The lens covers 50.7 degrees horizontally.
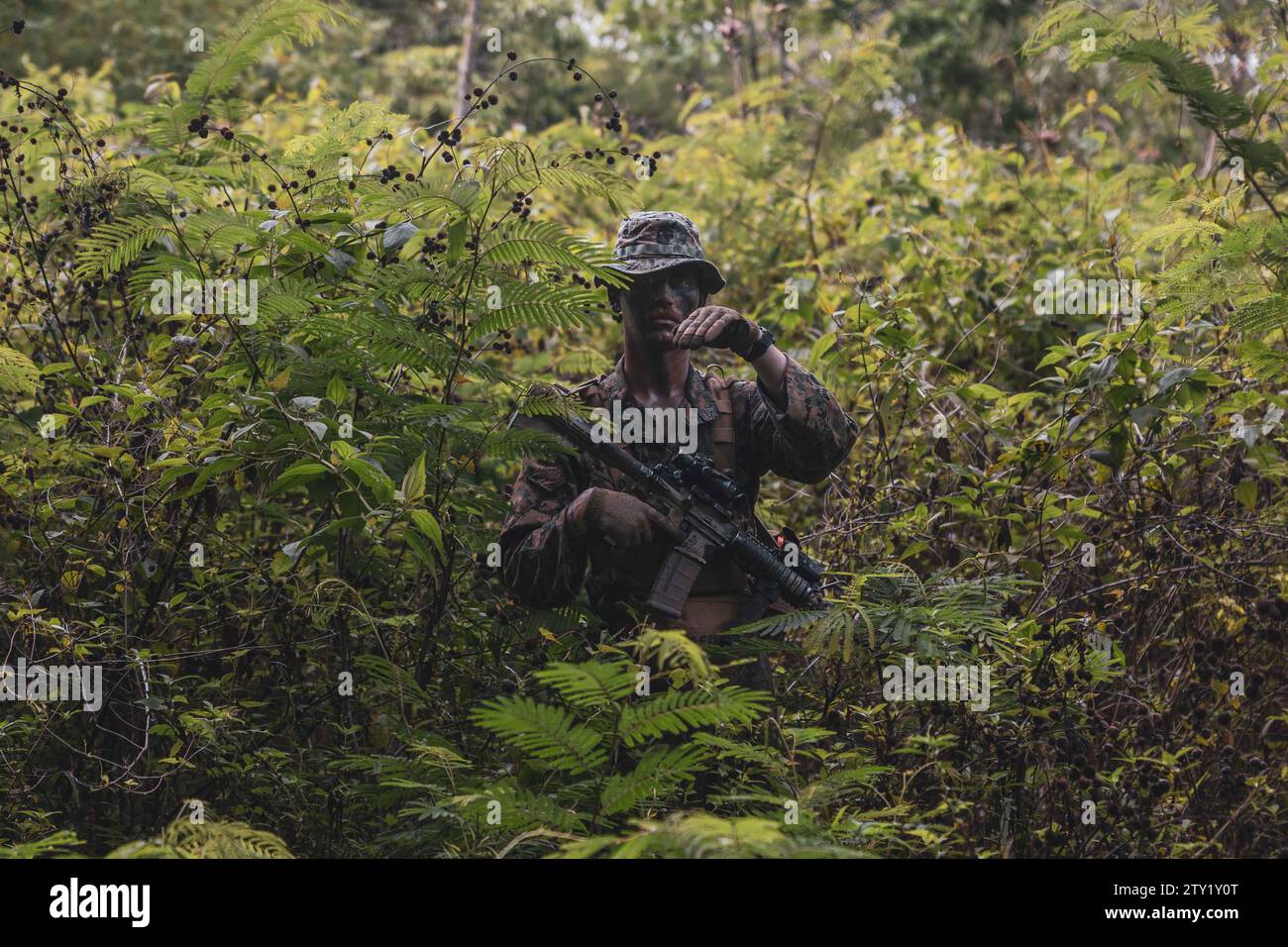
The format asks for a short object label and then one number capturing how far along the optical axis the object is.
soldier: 5.00
